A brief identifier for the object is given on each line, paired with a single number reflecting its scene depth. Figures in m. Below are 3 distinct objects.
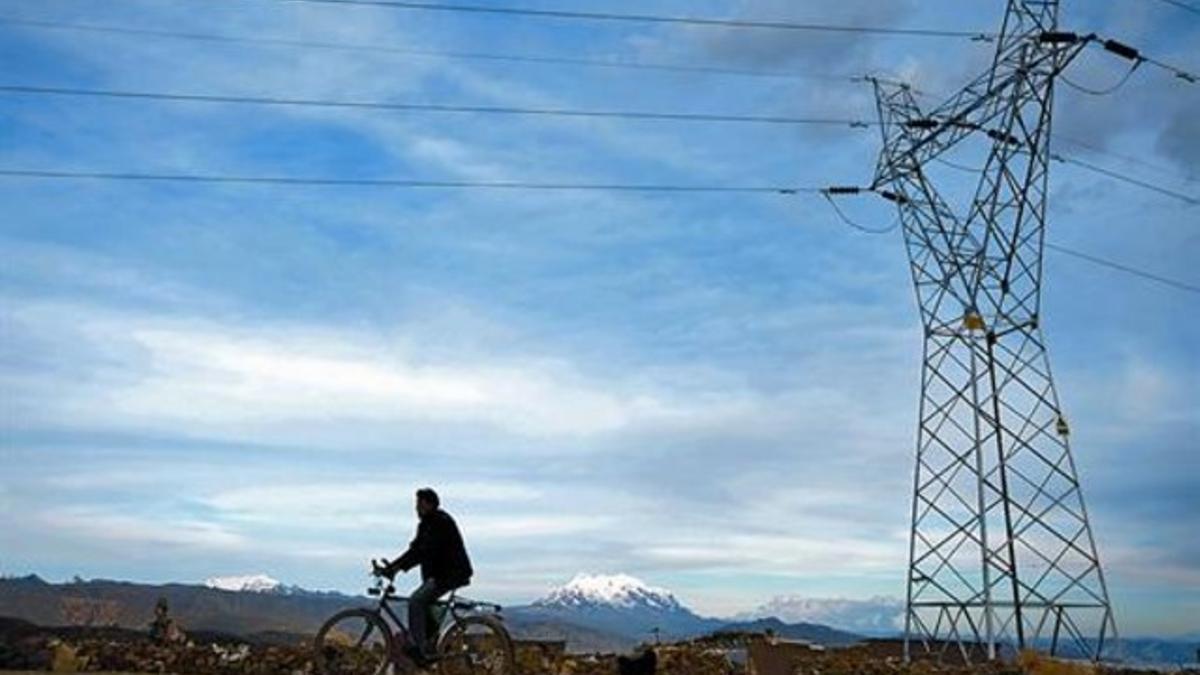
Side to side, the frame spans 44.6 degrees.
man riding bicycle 17.39
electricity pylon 39.78
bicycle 17.75
